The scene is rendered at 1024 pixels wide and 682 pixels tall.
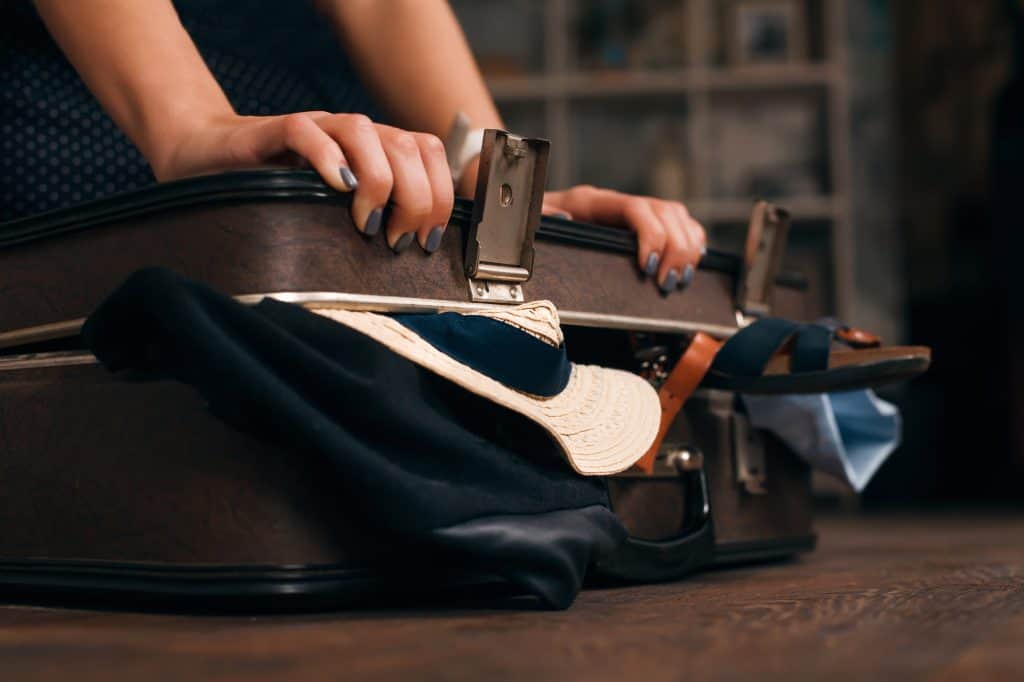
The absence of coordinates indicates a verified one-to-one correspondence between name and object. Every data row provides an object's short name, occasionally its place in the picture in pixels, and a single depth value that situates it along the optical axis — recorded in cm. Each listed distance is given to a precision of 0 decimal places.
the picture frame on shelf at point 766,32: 373
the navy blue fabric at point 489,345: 77
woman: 78
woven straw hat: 74
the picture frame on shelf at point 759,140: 380
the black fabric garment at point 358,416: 68
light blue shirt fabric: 114
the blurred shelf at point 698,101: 359
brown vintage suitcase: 73
